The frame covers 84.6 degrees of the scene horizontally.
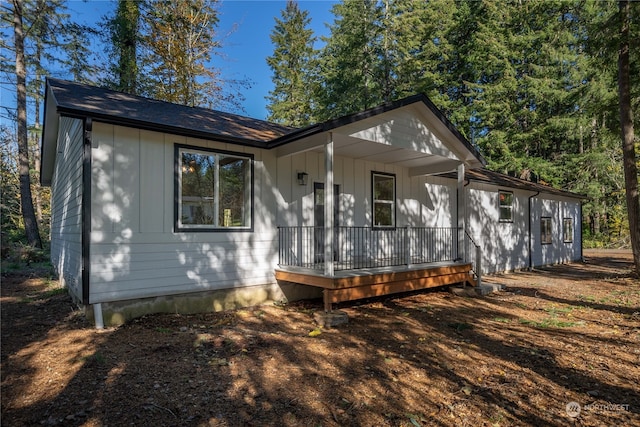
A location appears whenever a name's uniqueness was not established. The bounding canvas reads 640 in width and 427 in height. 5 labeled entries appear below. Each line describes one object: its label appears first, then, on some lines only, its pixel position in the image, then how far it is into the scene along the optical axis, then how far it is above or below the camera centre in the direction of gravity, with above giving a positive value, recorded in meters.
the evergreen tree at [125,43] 16.05 +8.26
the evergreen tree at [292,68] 25.73 +11.41
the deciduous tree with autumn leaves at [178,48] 16.62 +8.25
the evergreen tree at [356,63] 21.31 +9.74
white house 5.43 +0.34
